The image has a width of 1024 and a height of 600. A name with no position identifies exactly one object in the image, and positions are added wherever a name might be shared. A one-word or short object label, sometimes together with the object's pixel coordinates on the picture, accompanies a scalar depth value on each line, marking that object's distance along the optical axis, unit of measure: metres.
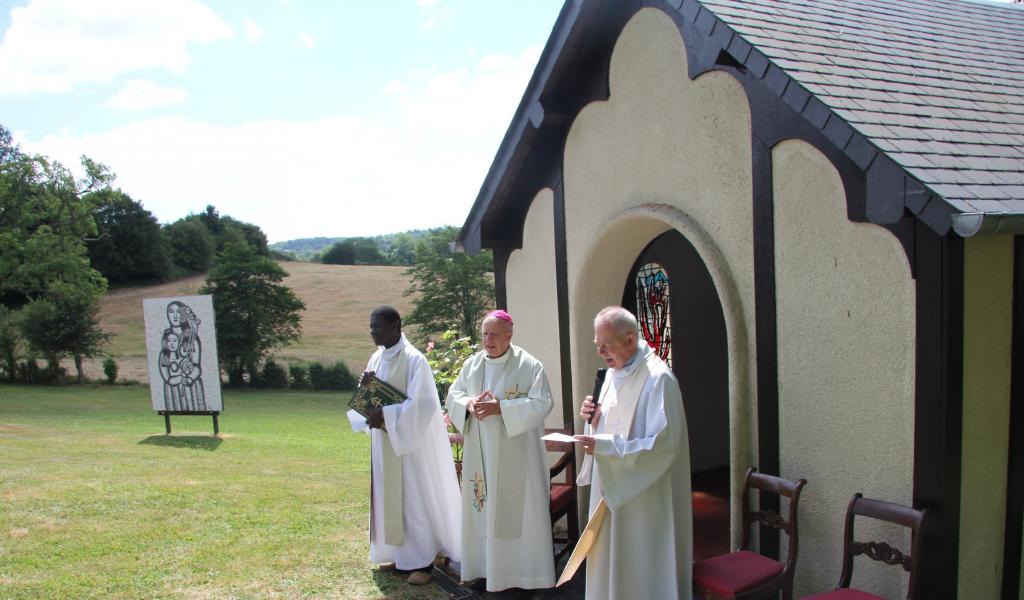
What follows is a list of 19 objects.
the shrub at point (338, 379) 30.89
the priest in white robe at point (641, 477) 4.07
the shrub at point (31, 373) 28.19
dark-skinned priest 5.79
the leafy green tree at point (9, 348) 28.22
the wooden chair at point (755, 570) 4.07
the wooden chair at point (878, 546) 3.71
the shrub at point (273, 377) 31.95
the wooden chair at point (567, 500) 5.84
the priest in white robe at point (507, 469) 5.34
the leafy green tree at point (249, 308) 33.69
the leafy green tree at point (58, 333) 28.67
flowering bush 8.52
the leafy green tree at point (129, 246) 51.62
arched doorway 7.66
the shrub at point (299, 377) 31.38
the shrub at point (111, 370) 28.73
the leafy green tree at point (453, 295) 30.36
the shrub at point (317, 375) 30.97
